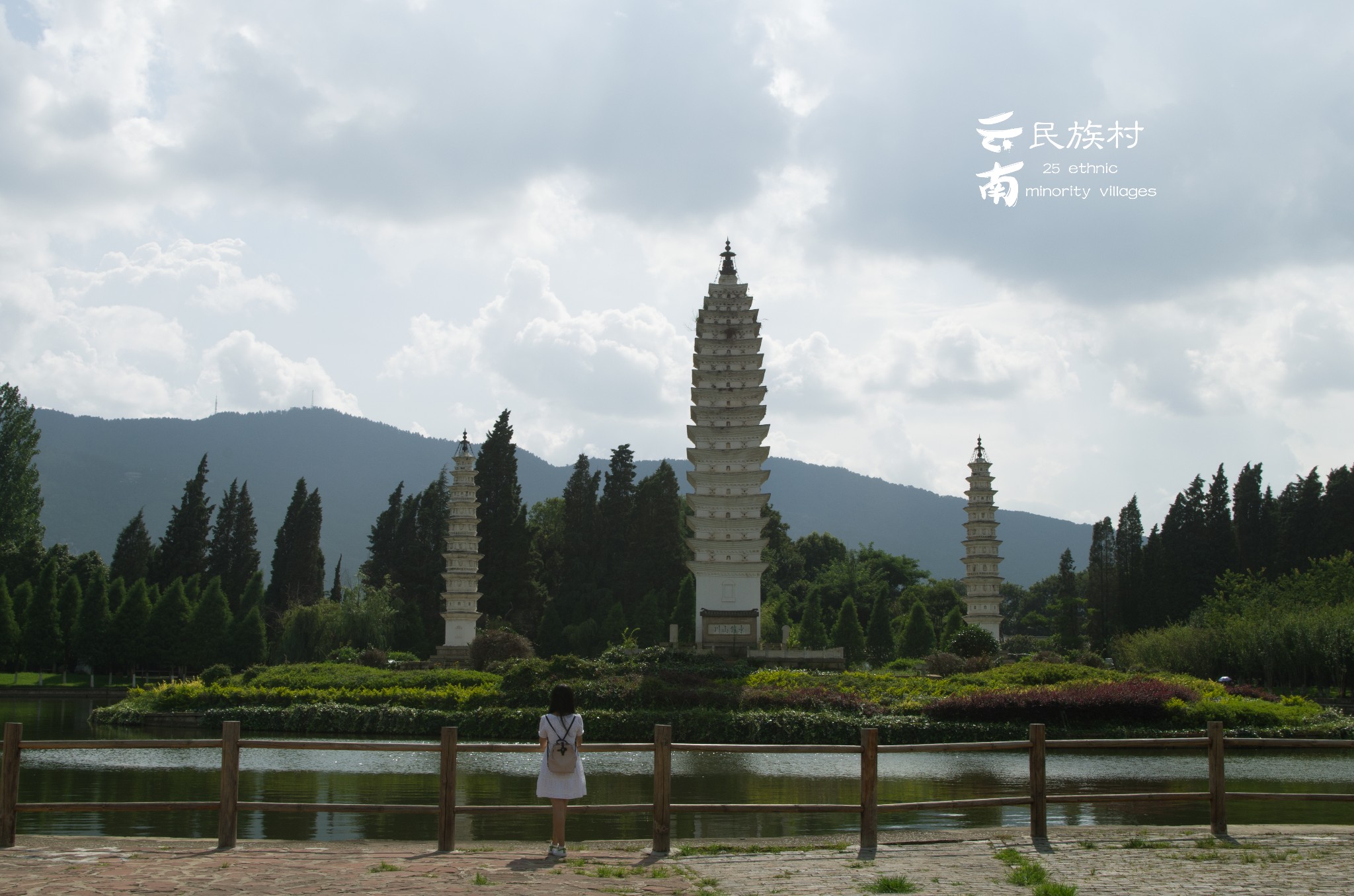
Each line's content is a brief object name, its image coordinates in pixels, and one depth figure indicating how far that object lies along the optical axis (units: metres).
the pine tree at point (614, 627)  58.22
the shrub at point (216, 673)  38.28
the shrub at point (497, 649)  44.66
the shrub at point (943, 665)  42.62
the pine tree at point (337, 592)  74.88
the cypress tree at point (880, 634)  61.50
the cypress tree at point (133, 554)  68.19
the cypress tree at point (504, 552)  61.66
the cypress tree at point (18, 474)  63.19
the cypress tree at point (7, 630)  54.78
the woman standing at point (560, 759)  10.29
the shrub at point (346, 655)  46.16
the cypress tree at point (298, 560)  67.88
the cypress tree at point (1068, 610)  68.88
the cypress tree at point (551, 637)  58.84
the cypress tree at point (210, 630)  55.53
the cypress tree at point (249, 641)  56.28
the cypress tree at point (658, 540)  66.19
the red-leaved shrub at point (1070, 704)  28.86
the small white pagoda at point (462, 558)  54.69
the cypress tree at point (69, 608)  56.72
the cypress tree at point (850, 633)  59.88
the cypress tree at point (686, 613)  59.56
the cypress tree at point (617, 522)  66.38
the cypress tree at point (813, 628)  60.72
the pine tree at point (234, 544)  68.94
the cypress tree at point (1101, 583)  69.56
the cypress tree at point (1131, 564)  63.16
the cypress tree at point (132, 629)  54.97
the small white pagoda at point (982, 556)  62.22
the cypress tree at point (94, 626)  55.41
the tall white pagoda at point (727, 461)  55.12
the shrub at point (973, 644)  47.09
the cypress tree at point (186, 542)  67.25
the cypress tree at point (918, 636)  58.66
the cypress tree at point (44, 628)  55.84
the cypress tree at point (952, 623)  59.69
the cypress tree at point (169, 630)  55.16
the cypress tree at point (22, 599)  56.41
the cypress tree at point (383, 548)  68.31
